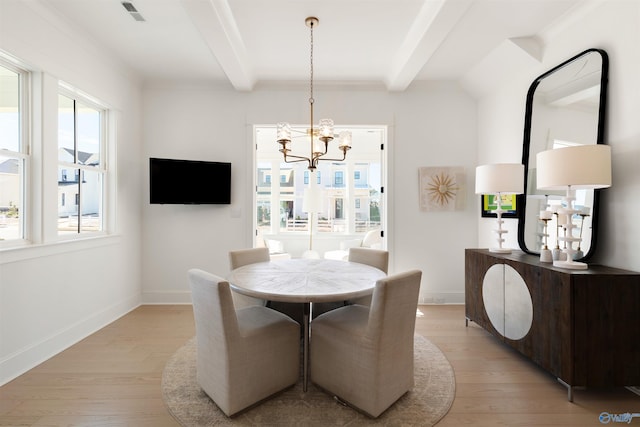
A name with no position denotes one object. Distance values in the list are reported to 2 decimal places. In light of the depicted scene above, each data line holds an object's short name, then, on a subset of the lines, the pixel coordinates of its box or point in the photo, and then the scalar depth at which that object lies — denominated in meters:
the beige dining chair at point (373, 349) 1.60
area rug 1.64
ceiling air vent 2.28
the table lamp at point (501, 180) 2.66
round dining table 1.74
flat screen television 3.36
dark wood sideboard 1.80
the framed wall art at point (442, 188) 3.71
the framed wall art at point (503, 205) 3.11
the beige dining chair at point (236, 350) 1.60
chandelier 2.29
